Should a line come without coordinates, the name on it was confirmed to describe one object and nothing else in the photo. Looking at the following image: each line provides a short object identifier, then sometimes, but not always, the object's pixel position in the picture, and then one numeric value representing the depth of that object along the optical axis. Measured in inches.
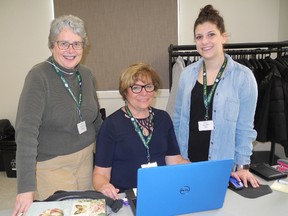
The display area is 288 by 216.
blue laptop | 41.4
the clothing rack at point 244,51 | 110.4
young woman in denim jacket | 65.2
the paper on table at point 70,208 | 45.3
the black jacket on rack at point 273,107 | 100.3
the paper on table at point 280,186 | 56.1
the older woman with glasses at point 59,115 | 54.0
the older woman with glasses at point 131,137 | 61.5
